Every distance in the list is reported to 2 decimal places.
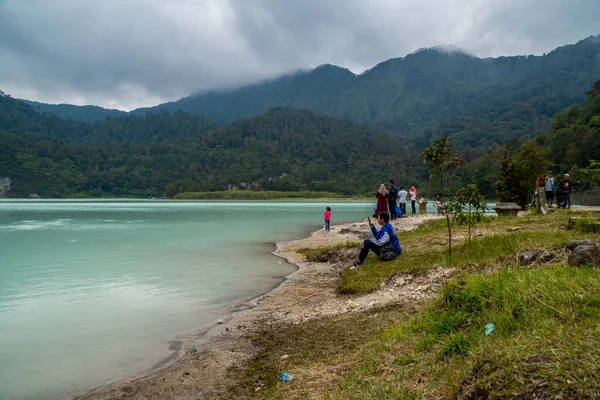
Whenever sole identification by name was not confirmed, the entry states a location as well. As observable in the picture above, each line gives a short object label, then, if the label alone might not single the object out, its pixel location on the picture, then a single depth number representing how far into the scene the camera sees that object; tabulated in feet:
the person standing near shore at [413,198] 106.73
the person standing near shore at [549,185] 72.51
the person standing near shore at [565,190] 74.79
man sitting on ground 40.11
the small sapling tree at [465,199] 39.68
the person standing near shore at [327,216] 95.09
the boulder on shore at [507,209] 72.43
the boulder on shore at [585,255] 22.15
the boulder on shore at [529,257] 28.32
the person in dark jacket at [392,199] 80.20
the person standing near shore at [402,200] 99.69
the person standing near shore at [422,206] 108.88
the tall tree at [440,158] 37.19
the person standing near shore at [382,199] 66.33
